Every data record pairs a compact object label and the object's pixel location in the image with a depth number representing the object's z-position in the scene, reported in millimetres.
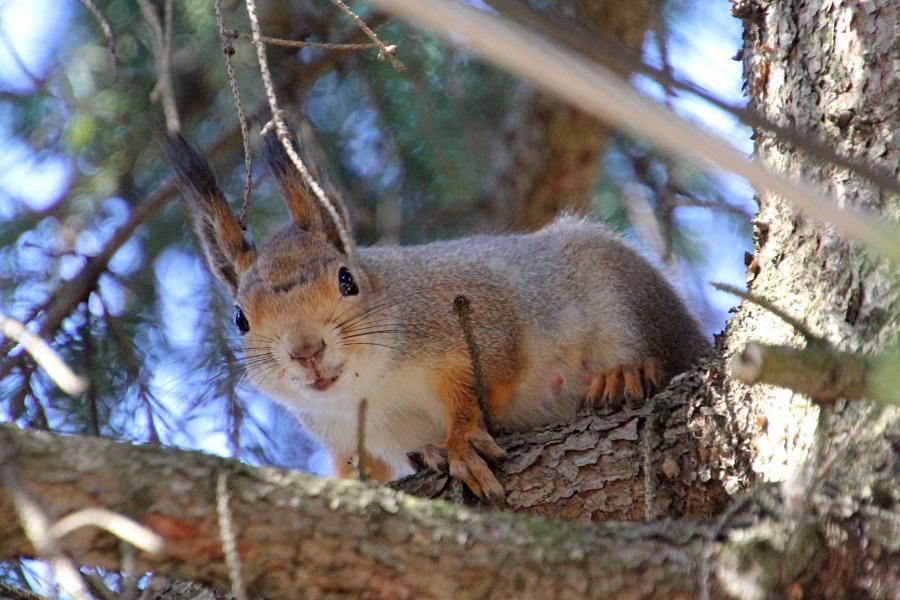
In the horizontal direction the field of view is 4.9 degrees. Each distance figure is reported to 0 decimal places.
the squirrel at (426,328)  2898
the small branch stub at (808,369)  2393
